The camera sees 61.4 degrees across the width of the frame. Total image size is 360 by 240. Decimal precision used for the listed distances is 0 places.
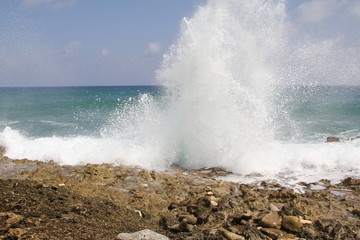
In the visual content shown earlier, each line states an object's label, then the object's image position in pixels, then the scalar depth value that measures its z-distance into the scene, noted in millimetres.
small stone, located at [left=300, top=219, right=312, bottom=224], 4633
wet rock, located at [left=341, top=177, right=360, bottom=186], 6776
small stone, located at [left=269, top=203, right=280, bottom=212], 5163
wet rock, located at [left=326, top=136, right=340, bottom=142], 12126
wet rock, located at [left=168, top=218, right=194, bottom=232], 4237
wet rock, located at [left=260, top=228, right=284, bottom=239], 4199
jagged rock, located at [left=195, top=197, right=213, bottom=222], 4664
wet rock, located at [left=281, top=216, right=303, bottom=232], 4398
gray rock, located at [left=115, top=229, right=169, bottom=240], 3449
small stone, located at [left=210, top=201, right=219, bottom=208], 5049
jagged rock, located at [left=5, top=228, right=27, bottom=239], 3410
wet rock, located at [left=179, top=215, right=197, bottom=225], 4586
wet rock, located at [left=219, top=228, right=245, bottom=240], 3893
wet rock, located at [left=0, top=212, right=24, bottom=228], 3776
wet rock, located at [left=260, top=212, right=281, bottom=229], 4441
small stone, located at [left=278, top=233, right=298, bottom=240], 4177
